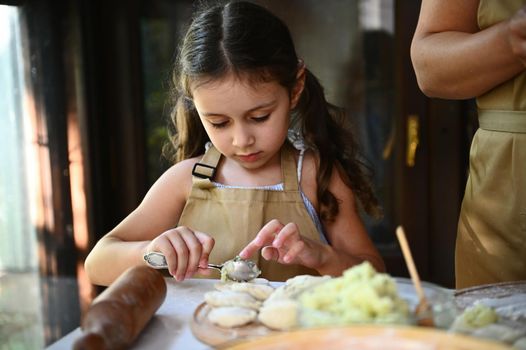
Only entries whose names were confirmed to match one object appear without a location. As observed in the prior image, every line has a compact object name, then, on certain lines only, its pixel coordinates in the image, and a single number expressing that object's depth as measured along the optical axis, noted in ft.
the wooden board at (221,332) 3.08
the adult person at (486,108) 4.47
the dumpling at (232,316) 3.17
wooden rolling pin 2.88
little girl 5.17
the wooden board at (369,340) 2.33
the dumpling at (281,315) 3.00
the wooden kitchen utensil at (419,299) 2.75
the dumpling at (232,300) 3.34
